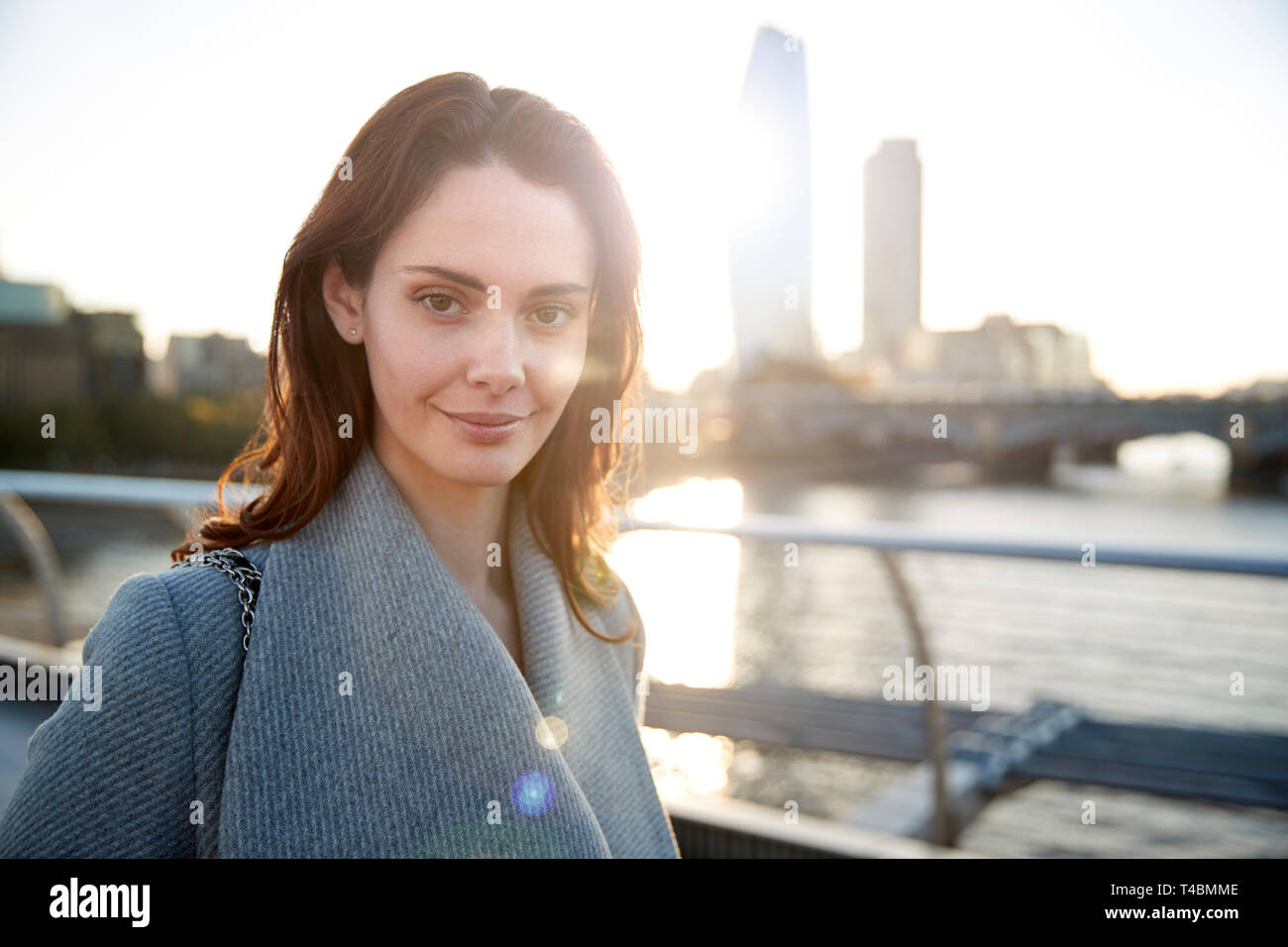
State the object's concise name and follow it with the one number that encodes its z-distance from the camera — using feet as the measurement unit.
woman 3.42
